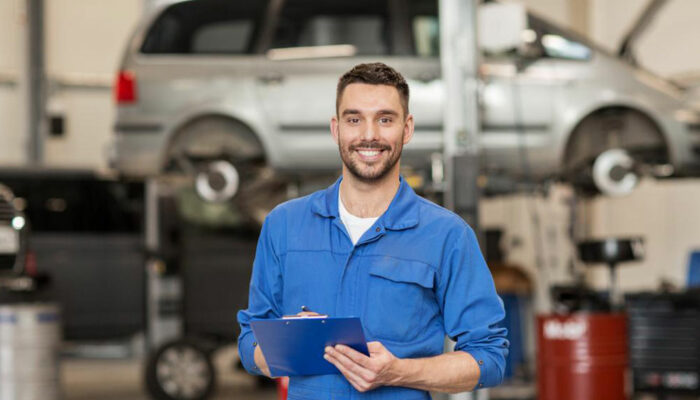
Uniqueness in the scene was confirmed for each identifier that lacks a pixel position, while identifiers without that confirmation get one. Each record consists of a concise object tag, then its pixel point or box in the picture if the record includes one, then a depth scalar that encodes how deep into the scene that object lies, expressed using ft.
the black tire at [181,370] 22.91
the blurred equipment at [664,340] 19.36
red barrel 19.35
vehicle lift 15.49
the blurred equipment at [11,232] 18.01
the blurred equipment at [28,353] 18.99
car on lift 21.56
